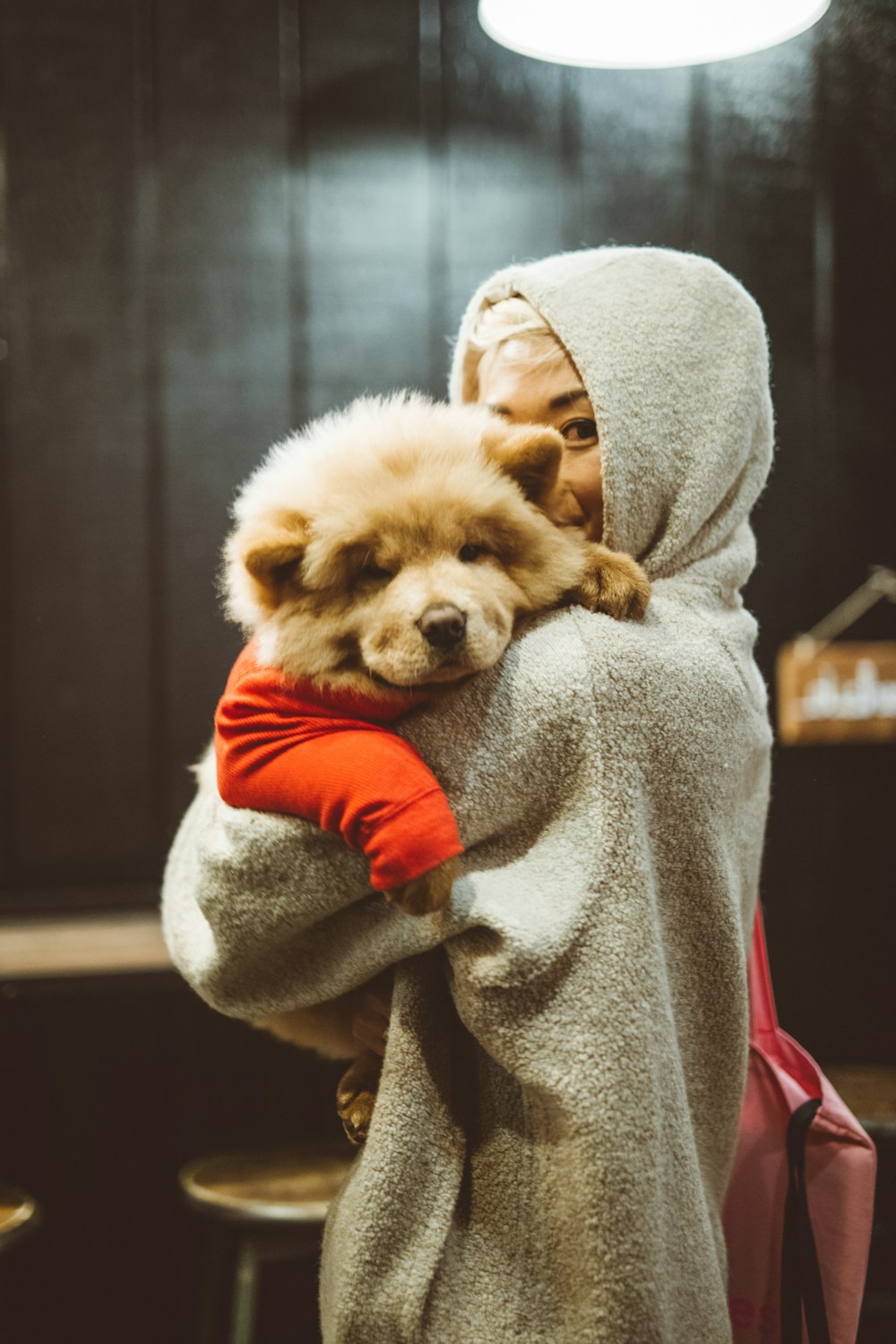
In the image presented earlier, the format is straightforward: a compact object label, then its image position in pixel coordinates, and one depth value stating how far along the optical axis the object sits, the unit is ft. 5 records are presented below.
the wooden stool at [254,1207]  6.22
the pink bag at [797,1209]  4.08
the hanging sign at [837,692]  10.38
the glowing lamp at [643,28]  6.57
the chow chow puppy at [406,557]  3.47
